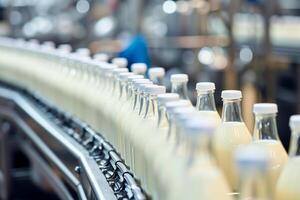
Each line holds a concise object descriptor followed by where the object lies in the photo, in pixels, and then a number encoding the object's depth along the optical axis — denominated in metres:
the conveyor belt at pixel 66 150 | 1.97
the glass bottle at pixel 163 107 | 1.68
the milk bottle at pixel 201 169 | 1.29
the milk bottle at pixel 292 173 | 1.47
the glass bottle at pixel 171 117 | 1.56
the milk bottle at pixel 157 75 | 2.29
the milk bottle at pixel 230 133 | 1.70
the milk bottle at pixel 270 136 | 1.61
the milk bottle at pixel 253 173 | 1.21
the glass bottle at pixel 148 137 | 1.71
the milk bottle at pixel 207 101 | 1.82
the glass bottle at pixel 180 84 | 1.95
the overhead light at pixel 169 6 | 8.59
